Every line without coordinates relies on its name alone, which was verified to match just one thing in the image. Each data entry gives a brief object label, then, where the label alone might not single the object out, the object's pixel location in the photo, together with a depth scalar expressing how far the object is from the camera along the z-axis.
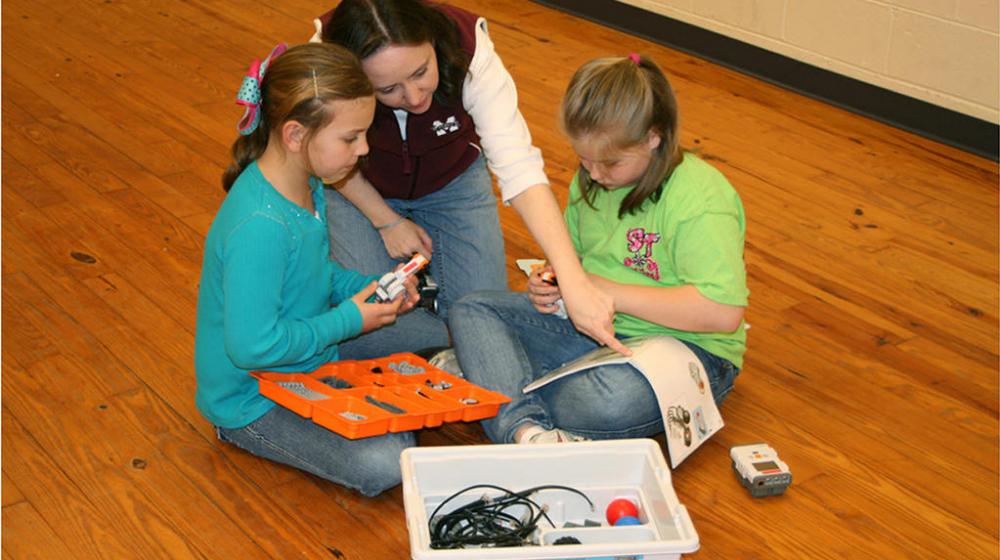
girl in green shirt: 1.69
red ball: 1.62
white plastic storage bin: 1.53
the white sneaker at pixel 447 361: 1.95
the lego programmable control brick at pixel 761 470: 1.71
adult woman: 1.72
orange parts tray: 1.64
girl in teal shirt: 1.60
